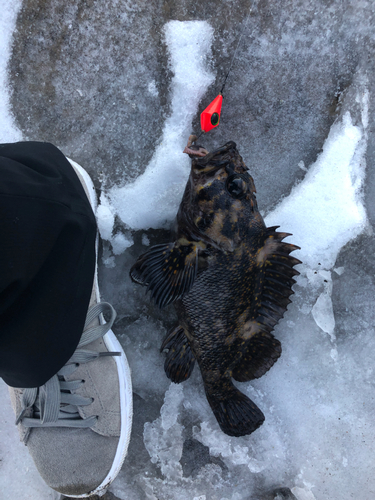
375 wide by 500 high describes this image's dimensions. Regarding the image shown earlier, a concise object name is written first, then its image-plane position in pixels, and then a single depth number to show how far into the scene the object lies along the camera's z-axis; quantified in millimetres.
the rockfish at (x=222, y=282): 328
